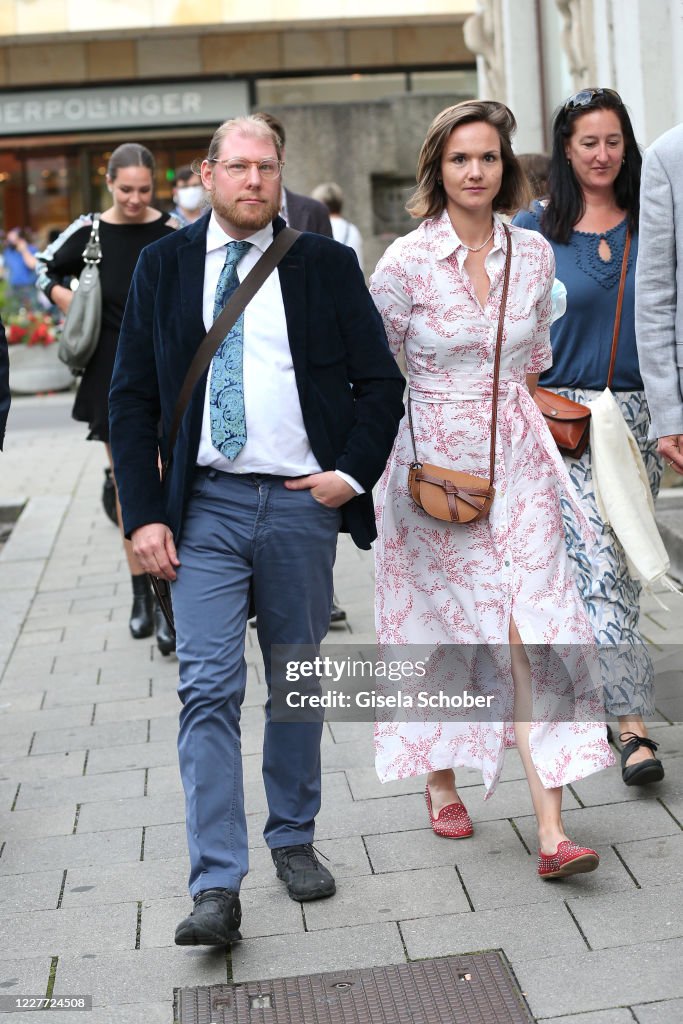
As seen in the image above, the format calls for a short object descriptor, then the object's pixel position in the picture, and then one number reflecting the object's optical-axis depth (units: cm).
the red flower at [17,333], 1877
